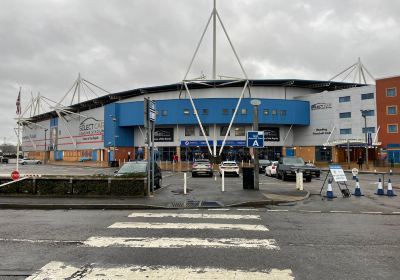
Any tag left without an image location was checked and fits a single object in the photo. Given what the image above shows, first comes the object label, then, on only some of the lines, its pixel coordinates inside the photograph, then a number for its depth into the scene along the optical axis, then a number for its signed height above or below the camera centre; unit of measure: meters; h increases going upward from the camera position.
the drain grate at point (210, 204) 11.79 -1.63
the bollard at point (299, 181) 16.78 -1.21
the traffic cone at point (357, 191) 15.60 -1.58
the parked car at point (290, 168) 24.46 -0.85
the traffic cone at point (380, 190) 15.84 -1.56
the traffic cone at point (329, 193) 14.69 -1.58
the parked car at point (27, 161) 76.26 -1.06
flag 17.77 +2.72
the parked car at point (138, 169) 17.12 -0.62
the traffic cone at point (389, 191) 15.46 -1.57
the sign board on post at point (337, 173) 15.66 -0.79
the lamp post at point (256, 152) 16.19 +0.18
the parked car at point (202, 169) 29.05 -1.06
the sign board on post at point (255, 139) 15.95 +0.77
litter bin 16.61 -1.08
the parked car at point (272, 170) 29.83 -1.19
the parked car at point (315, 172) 25.68 -1.25
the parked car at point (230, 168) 29.57 -1.01
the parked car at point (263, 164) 37.53 -0.91
